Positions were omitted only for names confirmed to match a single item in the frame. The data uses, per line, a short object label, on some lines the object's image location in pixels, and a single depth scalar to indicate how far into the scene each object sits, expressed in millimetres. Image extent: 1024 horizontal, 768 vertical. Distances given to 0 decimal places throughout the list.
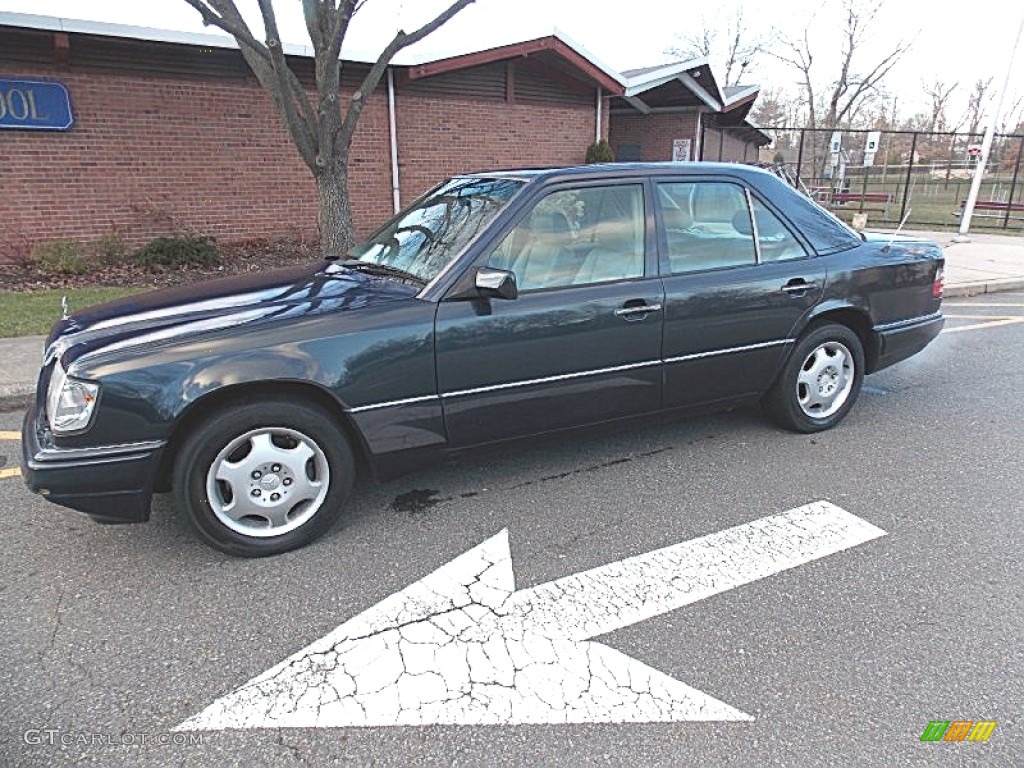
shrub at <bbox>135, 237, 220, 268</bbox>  9586
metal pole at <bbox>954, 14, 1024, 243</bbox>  13547
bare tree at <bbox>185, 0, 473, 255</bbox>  7035
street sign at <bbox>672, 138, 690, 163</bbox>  17795
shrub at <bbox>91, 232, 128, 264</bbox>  9789
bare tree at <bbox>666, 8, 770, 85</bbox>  46812
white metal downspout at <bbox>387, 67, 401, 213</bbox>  11953
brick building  9393
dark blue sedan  2670
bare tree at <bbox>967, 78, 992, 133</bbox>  37688
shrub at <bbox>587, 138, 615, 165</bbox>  14289
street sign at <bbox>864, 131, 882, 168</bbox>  17297
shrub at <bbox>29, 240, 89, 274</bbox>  9219
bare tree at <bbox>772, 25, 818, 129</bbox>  36000
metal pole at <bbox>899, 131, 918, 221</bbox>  16609
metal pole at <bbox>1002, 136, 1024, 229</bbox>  17056
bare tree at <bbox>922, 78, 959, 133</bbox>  42406
